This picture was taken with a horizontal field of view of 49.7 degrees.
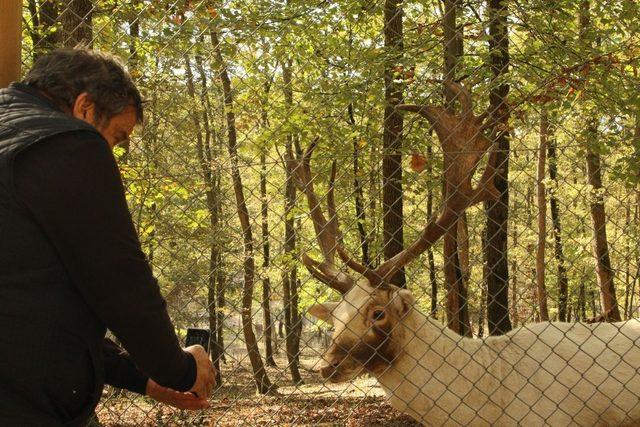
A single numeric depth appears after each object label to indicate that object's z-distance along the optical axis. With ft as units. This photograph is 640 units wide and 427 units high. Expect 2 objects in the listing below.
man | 6.08
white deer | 16.93
